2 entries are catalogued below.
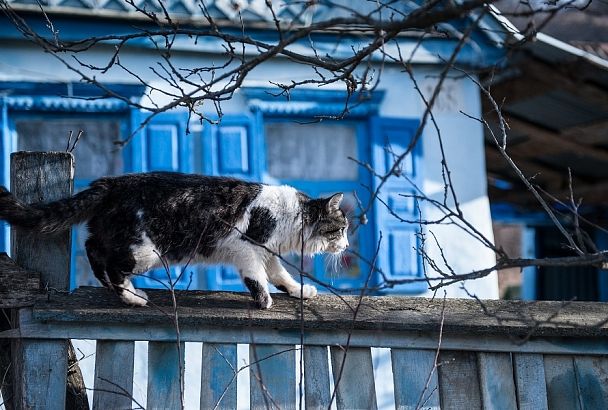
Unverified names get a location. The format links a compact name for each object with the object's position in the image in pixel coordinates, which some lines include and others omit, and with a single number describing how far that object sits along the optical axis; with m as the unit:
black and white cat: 3.53
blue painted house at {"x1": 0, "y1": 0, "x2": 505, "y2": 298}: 6.42
